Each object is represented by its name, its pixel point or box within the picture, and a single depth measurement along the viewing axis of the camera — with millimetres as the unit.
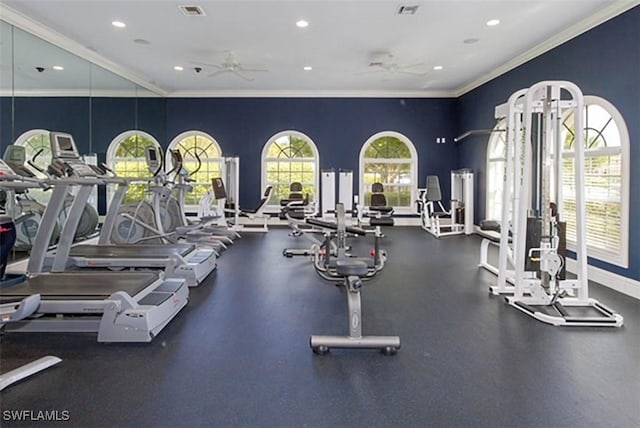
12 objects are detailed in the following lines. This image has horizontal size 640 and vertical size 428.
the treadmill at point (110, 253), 3814
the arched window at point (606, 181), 4418
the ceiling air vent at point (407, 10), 4637
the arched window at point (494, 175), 7770
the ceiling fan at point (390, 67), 6845
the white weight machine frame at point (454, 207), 8242
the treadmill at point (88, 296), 2918
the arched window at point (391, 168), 9695
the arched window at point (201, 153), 9727
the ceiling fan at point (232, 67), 6656
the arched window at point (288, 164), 9734
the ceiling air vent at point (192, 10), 4680
